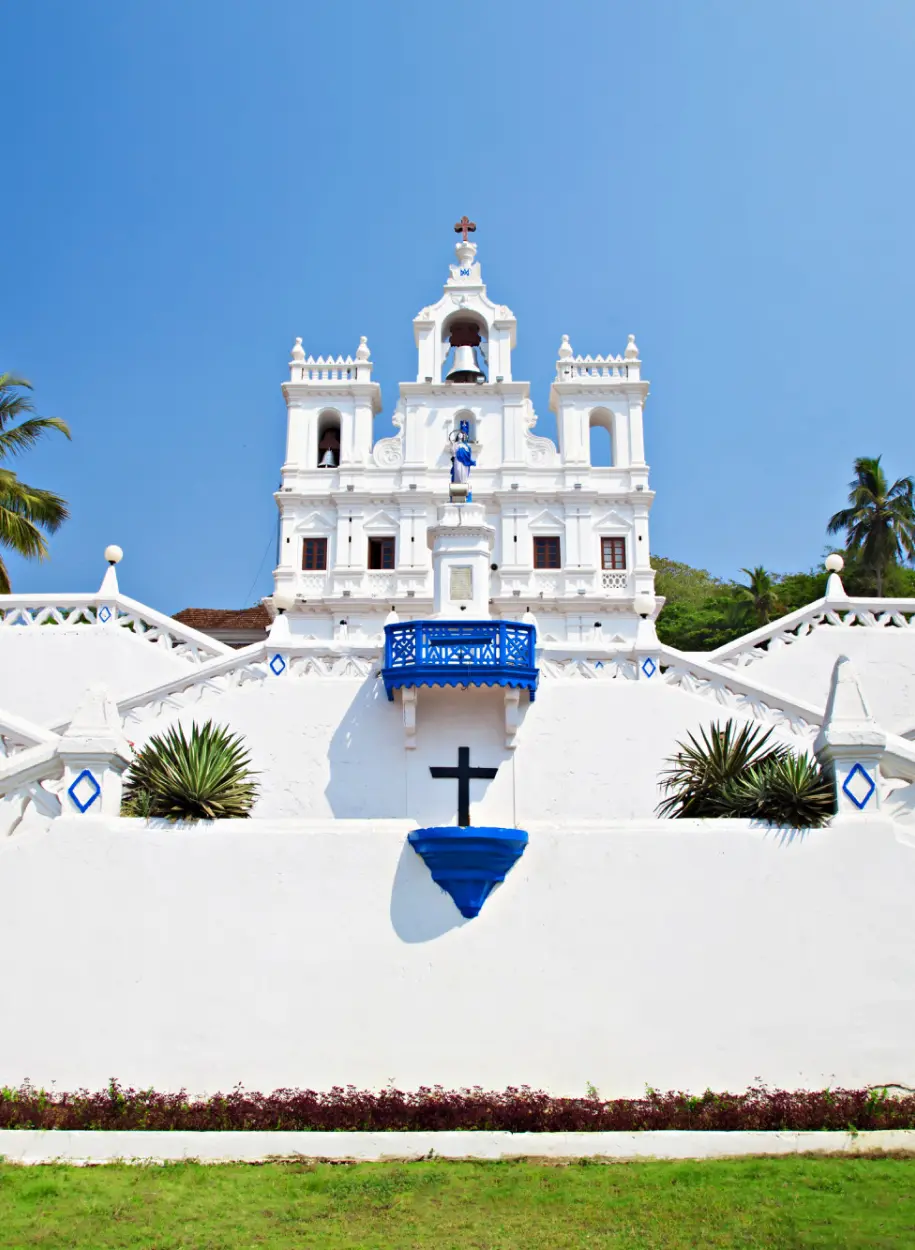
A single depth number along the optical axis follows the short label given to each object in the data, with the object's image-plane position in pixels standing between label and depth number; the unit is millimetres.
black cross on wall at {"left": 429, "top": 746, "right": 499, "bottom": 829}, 15398
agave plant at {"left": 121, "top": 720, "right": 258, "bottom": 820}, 14195
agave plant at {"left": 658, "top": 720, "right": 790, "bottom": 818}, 14992
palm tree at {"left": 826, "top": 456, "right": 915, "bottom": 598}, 48781
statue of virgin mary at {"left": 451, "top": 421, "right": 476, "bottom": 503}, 24238
